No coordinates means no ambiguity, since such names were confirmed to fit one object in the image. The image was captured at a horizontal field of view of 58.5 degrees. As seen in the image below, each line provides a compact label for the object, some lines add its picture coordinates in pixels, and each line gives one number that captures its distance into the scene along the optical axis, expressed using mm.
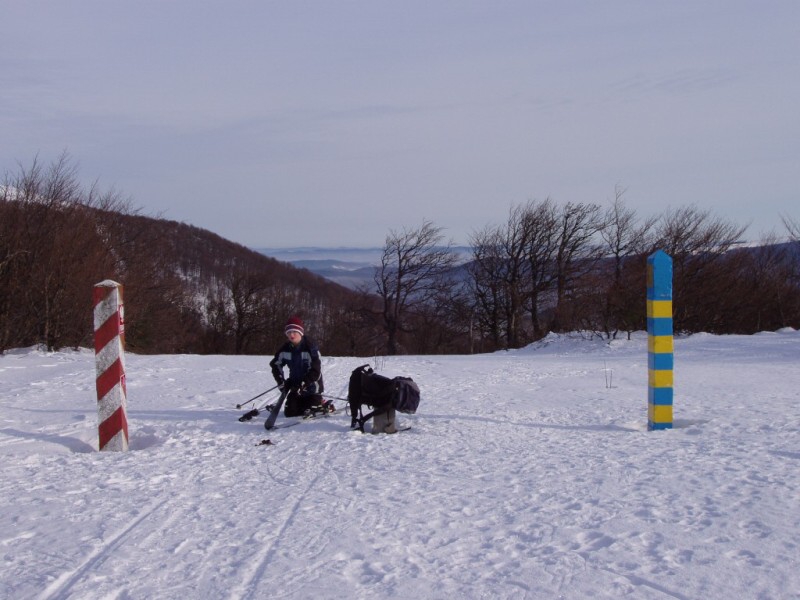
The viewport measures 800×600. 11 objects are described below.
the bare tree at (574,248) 49844
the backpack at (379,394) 7742
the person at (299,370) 8781
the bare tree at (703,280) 33488
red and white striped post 7047
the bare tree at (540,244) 51281
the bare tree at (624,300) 26281
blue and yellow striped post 7305
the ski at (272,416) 7971
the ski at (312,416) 8336
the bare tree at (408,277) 55844
